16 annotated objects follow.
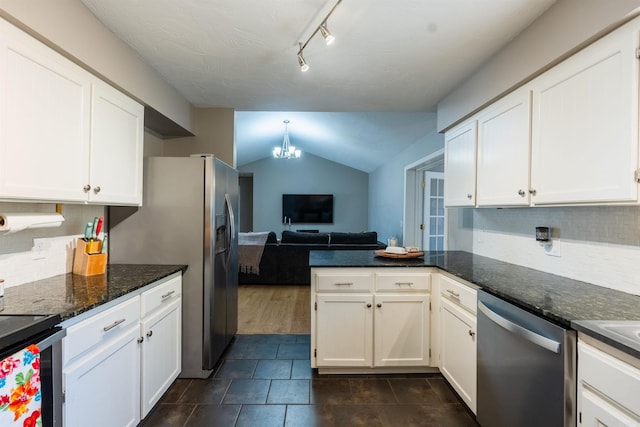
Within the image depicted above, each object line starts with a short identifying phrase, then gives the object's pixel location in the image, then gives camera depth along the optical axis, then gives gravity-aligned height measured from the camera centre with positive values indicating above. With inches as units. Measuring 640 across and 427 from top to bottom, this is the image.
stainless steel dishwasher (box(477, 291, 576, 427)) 46.4 -24.6
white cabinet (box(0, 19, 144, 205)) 50.4 +15.3
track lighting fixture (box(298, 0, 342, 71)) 62.4 +37.9
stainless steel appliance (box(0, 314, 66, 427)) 40.1 -17.3
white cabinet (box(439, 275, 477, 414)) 74.1 -29.5
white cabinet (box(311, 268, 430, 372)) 93.8 -28.0
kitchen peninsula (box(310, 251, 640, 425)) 59.5 -23.4
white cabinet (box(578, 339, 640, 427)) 37.2 -20.5
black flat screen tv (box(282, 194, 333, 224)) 357.1 +7.9
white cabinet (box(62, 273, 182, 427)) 51.3 -27.7
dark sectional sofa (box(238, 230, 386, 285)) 203.8 -26.1
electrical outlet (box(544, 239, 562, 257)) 76.5 -7.1
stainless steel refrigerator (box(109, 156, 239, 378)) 92.7 -5.6
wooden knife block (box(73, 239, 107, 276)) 76.1 -11.3
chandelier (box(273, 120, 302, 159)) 280.1 +54.5
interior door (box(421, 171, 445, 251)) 197.2 +3.6
